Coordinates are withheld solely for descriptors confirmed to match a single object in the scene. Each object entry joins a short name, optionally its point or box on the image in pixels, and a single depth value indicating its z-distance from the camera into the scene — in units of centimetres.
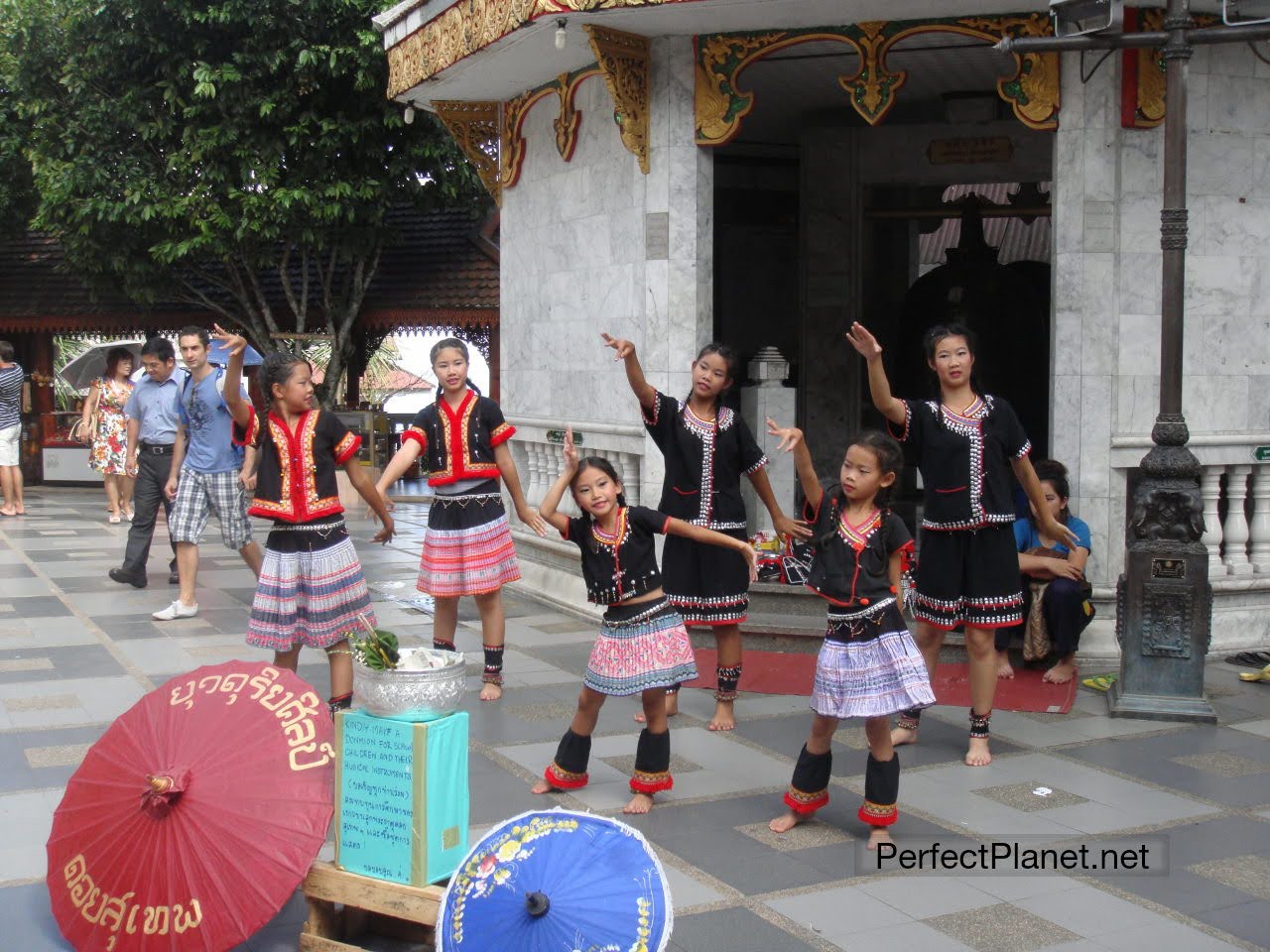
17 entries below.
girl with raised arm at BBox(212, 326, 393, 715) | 621
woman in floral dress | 1450
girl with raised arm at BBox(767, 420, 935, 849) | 496
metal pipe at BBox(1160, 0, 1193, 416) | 673
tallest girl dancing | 609
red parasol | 388
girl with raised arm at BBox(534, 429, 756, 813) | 528
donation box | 409
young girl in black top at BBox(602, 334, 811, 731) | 659
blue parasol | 346
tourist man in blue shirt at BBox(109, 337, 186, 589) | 1038
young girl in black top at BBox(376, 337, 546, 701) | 702
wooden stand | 402
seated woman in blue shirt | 739
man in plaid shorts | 887
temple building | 798
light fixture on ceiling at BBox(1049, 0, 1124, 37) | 669
